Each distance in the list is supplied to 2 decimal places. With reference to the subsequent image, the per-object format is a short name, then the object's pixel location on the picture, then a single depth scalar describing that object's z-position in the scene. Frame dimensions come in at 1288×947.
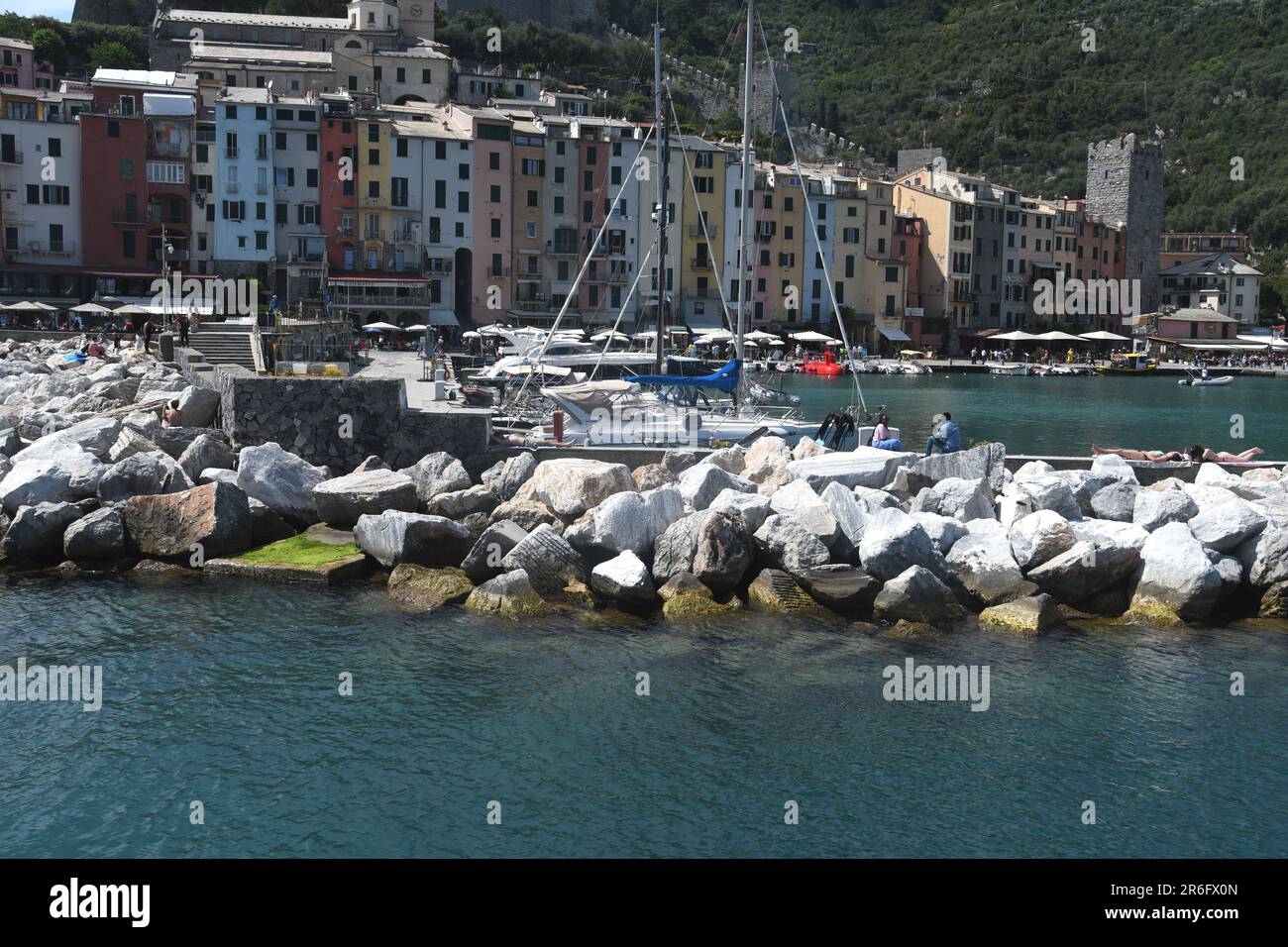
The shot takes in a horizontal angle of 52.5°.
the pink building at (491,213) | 71.75
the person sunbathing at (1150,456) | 23.95
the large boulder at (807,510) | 18.42
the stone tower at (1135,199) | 101.81
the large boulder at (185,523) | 19.67
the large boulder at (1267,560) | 17.95
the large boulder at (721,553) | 17.86
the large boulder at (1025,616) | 16.91
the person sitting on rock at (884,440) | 24.92
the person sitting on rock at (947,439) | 23.41
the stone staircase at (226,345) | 33.97
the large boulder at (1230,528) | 18.42
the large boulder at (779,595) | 17.66
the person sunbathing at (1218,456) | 23.36
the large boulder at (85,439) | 22.19
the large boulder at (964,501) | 19.67
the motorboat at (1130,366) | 83.12
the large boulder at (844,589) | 17.42
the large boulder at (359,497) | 20.52
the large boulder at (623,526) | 18.62
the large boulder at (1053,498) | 19.91
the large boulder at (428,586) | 17.86
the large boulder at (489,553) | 18.52
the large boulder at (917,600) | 17.06
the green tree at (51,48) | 85.50
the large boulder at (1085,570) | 17.61
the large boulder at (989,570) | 17.67
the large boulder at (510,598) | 17.44
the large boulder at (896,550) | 17.77
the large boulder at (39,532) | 19.70
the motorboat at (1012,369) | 80.75
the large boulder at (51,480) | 20.59
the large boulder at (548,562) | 18.27
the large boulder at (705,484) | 20.22
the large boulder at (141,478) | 20.69
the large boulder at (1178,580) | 17.39
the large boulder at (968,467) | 21.00
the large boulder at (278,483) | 21.14
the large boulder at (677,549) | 18.16
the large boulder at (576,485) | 20.23
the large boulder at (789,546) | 18.05
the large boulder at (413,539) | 19.12
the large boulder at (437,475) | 21.42
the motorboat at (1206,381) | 74.94
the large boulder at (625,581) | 17.50
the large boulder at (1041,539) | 18.03
